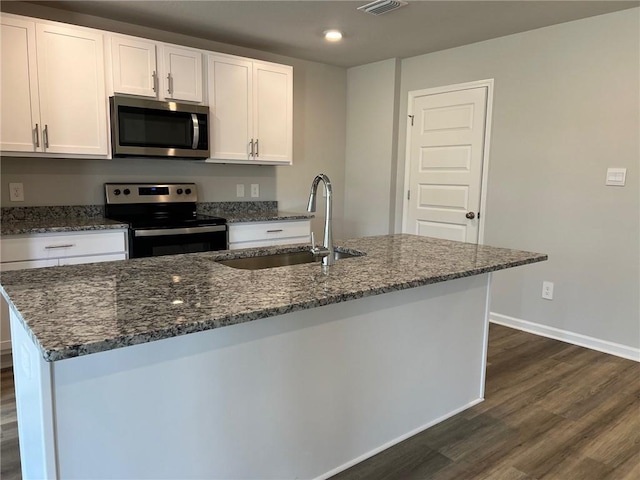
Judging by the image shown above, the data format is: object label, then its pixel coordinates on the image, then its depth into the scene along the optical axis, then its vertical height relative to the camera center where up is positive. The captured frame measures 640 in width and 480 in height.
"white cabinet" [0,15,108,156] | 2.81 +0.54
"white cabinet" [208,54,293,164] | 3.67 +0.57
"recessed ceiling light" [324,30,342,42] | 3.60 +1.15
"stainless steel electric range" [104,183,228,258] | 3.13 -0.32
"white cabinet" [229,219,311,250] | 3.65 -0.45
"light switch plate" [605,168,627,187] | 3.15 +0.06
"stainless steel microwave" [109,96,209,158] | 3.19 +0.35
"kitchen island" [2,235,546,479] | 1.23 -0.62
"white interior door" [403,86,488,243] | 4.00 +0.17
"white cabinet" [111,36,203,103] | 3.18 +0.77
